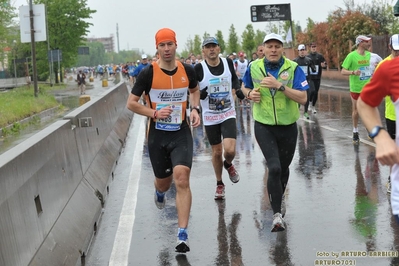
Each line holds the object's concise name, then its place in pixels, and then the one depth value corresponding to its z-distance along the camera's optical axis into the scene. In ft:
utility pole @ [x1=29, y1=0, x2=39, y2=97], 104.99
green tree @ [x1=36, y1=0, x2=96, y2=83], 231.91
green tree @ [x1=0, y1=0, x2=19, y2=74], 155.94
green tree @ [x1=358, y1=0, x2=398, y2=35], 129.39
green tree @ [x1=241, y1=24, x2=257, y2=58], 251.19
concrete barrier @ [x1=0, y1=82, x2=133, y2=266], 15.65
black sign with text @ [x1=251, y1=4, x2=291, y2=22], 176.24
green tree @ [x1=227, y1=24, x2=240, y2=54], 286.05
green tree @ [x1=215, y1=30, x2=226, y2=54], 288.71
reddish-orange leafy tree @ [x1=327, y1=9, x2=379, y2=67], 124.16
